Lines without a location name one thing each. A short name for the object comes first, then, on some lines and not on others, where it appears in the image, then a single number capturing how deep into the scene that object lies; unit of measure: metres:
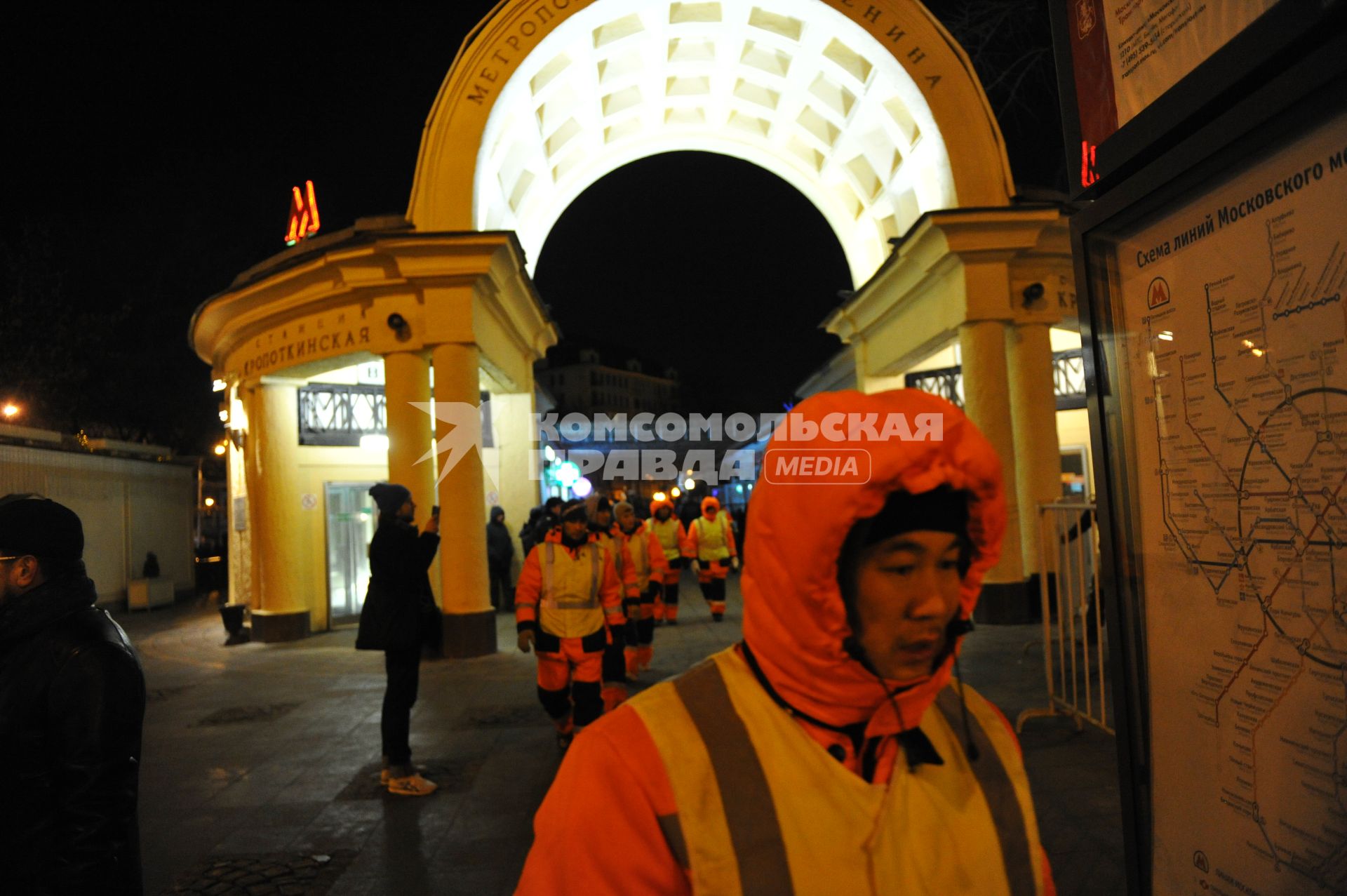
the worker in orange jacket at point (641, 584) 9.58
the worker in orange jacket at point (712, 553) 13.97
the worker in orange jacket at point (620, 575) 7.36
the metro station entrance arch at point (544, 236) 11.75
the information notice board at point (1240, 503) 1.78
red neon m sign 14.98
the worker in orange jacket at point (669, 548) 13.45
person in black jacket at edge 2.56
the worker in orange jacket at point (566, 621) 6.77
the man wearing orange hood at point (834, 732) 1.44
